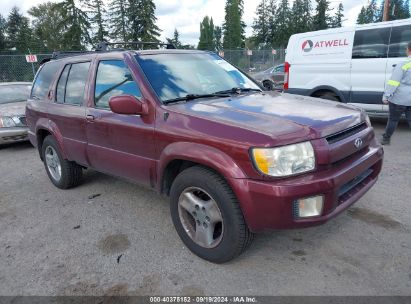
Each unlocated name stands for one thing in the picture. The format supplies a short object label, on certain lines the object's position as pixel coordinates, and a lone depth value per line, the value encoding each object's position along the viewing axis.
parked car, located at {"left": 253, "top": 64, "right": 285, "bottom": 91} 16.47
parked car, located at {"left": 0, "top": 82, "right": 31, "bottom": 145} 7.57
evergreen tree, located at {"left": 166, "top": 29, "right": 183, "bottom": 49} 78.55
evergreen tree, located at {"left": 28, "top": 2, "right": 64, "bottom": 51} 52.97
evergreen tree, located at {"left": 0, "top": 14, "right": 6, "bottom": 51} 45.63
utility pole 20.23
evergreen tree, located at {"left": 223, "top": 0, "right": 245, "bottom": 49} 71.43
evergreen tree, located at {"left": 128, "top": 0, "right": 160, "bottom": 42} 45.78
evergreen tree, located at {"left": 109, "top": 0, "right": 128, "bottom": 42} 47.88
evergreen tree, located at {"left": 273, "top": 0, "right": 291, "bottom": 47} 67.00
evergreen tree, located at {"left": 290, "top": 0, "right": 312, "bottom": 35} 67.44
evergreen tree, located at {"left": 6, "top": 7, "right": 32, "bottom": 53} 48.28
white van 7.20
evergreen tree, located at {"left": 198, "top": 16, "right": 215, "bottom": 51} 95.38
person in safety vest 5.94
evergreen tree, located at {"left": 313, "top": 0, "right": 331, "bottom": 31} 65.00
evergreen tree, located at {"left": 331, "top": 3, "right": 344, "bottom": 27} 72.33
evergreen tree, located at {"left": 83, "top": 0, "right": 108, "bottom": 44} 47.69
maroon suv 2.56
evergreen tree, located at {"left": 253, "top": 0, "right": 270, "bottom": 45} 70.44
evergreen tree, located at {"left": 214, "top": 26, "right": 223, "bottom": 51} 94.56
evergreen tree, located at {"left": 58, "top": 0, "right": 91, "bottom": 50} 43.09
